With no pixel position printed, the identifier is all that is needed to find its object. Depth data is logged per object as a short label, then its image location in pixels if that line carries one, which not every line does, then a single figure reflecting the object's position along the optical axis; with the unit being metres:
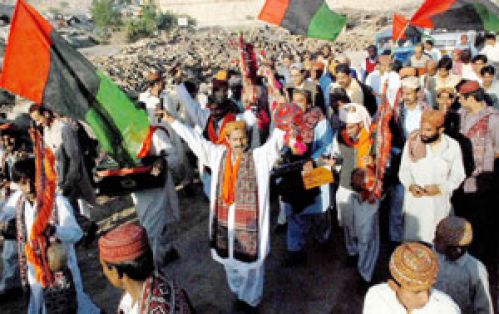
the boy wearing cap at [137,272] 2.05
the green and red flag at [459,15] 5.22
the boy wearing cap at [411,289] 2.07
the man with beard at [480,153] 4.48
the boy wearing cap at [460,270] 2.73
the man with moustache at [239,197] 3.77
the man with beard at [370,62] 9.52
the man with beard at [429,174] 3.78
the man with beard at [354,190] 4.24
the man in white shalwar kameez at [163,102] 6.08
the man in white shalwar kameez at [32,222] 3.24
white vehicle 13.27
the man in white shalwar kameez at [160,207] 4.43
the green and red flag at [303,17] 5.93
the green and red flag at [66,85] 3.23
